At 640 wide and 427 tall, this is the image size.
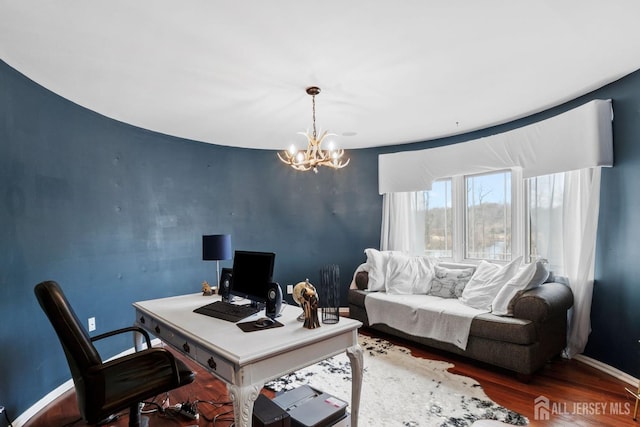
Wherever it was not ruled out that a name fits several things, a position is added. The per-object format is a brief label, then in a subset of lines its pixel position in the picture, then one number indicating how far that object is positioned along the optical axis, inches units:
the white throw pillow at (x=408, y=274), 157.8
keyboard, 80.2
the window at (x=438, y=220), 176.2
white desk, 58.1
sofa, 108.9
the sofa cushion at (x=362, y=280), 167.8
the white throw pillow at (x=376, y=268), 163.9
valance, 111.5
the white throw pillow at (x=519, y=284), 117.3
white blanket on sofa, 123.3
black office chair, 61.1
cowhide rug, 90.0
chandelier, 108.5
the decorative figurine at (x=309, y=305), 71.9
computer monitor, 83.1
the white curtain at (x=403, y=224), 185.8
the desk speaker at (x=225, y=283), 97.3
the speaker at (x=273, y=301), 79.1
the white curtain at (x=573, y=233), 117.9
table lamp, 126.4
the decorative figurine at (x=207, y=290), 109.6
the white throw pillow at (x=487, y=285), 129.1
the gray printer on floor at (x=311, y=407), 75.0
